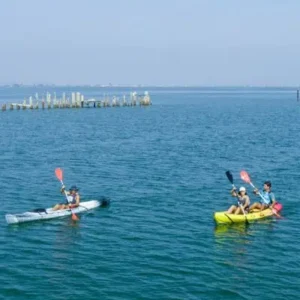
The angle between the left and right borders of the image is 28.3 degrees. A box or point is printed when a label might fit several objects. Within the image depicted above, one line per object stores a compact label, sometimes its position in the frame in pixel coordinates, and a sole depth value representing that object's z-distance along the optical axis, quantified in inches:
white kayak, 1189.7
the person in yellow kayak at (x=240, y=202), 1237.7
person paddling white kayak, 1275.8
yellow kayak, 1203.9
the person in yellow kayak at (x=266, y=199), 1284.4
